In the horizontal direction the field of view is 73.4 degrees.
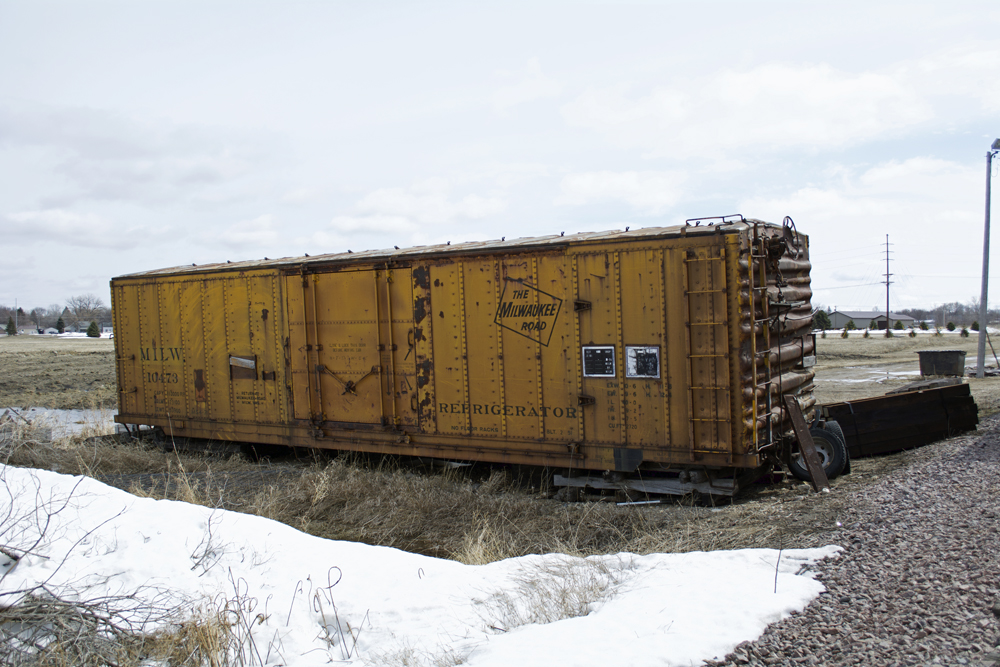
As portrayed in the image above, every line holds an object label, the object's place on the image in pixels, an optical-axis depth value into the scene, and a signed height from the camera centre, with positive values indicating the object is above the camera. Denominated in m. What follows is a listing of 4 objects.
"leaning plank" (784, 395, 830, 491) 8.03 -1.83
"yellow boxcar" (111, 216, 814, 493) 7.94 -0.57
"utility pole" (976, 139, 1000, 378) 20.09 -0.18
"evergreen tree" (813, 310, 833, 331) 63.84 -2.27
